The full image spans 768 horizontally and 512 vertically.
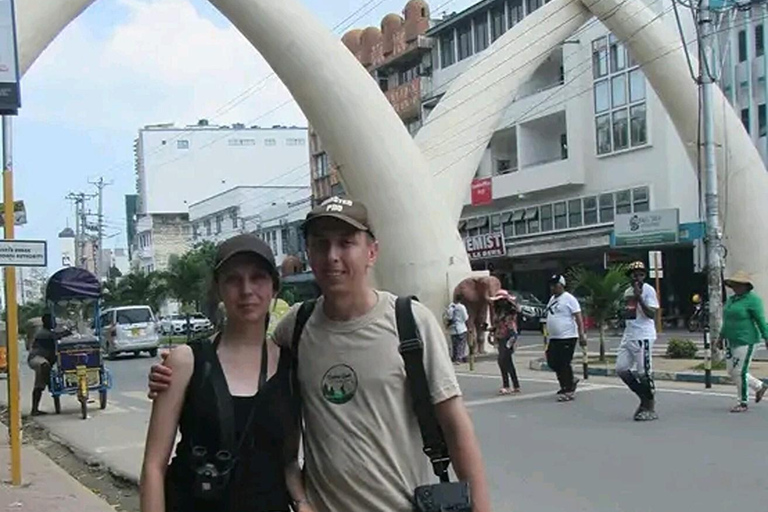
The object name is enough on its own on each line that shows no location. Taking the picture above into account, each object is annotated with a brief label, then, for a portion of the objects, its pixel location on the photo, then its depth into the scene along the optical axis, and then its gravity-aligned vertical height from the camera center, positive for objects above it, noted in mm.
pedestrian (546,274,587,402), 13828 -1046
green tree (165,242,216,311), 55938 -344
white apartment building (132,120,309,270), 99875 +9771
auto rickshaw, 15244 -1428
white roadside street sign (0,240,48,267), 9117 +206
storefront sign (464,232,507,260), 39812 +488
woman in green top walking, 11766 -920
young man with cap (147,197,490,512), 2963 -376
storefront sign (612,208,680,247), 34500 +786
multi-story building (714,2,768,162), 33344 +5946
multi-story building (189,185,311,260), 74812 +4637
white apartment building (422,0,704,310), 36906 +3533
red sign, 44969 +2929
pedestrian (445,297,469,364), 23547 -1624
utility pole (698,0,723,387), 19250 +1137
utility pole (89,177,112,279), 76125 +2878
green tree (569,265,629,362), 20750 -764
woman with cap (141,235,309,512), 2957 -431
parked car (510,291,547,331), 38719 -2081
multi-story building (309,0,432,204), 53531 +11178
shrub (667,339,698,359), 20688 -1991
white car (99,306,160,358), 33938 -1939
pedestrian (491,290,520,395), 15164 -1156
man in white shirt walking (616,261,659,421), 11484 -1110
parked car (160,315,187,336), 51500 -2808
